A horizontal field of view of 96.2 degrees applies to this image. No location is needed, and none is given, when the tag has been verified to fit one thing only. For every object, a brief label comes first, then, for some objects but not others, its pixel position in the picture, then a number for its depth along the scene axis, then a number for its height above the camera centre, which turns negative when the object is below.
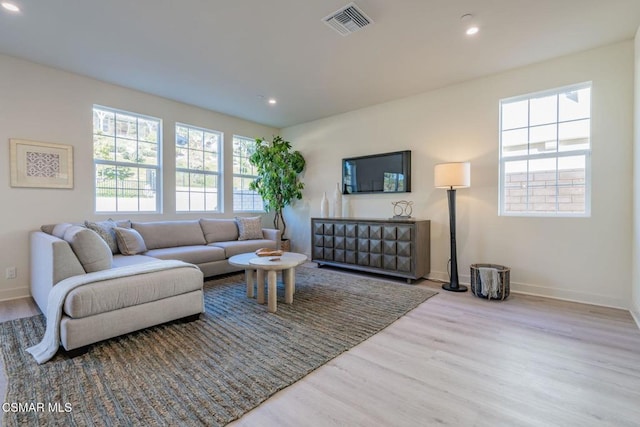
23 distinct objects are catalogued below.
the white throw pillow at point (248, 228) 4.75 -0.32
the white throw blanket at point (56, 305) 1.93 -0.67
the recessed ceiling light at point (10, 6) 2.34 +1.68
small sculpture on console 4.35 +0.00
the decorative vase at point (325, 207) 4.96 +0.04
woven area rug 1.45 -1.01
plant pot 5.25 -0.66
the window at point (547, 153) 3.16 +0.65
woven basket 3.18 -0.83
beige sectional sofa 1.97 -0.58
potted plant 5.36 +0.70
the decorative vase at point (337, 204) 4.93 +0.09
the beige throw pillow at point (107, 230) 3.32 -0.25
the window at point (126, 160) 3.88 +0.70
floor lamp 3.47 +0.30
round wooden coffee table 2.81 -0.62
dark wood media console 3.83 -0.53
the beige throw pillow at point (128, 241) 3.49 -0.39
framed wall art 3.21 +0.53
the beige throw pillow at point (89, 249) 2.38 -0.33
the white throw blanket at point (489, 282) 3.18 -0.82
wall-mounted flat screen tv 4.35 +0.58
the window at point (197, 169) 4.69 +0.69
